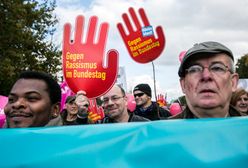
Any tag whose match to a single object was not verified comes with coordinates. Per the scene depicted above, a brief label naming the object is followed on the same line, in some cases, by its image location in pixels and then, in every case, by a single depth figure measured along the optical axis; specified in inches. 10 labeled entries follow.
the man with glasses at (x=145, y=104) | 141.9
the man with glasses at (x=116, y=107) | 107.6
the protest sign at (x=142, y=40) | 119.5
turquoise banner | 34.9
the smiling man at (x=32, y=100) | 52.4
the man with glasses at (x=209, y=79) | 49.8
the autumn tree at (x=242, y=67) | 1426.2
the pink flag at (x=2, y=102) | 119.8
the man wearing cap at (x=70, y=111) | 122.5
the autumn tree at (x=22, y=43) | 494.3
